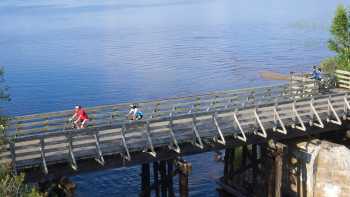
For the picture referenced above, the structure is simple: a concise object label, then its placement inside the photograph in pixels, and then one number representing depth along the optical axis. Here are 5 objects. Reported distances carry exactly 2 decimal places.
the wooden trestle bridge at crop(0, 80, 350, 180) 21.02
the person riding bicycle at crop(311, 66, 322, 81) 35.97
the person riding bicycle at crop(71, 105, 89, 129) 24.62
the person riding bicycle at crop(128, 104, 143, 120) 26.42
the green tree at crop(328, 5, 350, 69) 49.83
